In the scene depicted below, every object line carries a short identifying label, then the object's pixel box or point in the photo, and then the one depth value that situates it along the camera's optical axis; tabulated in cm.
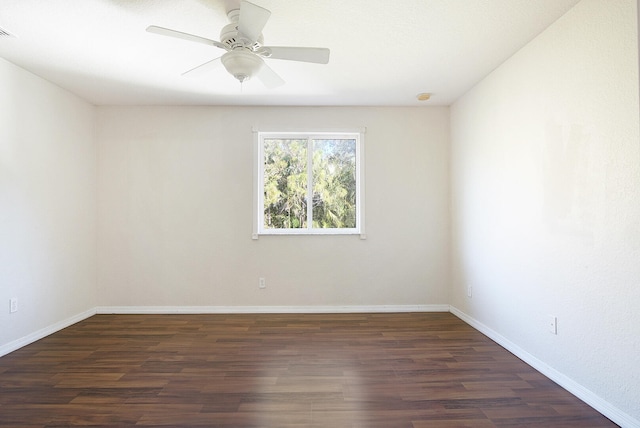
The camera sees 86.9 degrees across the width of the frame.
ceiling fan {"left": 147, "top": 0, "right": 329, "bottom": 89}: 191
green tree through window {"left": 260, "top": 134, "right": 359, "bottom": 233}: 420
